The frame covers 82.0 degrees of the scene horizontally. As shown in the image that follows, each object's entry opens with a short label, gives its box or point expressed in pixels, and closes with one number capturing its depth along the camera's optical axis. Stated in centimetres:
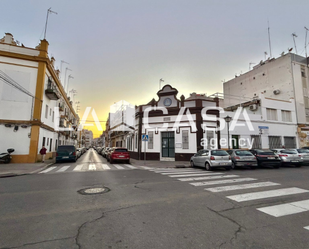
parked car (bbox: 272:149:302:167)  1429
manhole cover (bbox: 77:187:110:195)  623
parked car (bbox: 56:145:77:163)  1886
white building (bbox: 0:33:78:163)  1675
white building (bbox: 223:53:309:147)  2571
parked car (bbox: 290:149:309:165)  1443
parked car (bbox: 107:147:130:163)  1821
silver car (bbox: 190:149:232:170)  1216
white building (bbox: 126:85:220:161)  1961
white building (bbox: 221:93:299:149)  2159
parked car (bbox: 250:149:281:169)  1366
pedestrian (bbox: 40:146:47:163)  1752
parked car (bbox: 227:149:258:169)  1294
